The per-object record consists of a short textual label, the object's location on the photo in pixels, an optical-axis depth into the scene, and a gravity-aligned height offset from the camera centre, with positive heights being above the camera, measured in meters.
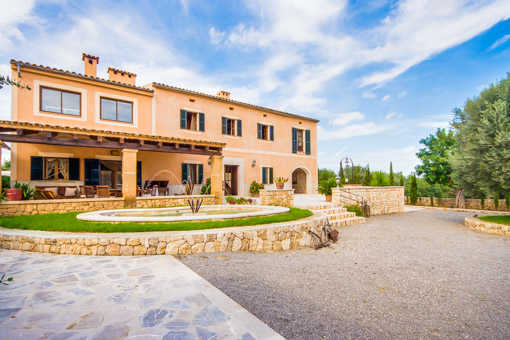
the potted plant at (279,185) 12.04 -0.28
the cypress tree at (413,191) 18.12 -0.97
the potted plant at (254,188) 15.03 -0.53
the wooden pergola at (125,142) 7.63 +1.38
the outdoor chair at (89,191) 9.83 -0.43
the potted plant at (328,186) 13.51 -0.43
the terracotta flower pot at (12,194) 7.82 -0.42
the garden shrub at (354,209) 12.22 -1.49
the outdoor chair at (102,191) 9.63 -0.42
